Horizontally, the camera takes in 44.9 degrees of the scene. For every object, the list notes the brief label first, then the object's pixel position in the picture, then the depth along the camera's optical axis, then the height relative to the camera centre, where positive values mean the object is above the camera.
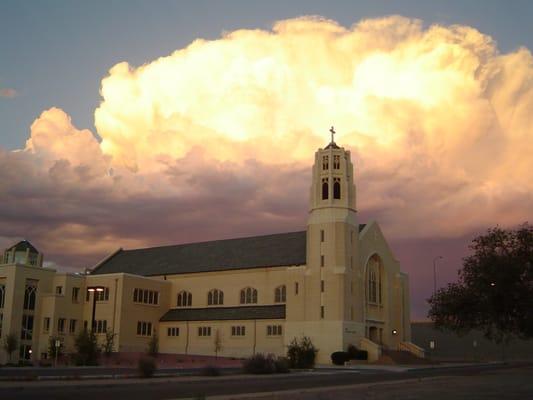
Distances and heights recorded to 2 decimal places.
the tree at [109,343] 64.18 -0.54
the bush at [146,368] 33.42 -1.50
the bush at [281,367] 40.06 -1.59
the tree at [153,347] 70.81 -0.91
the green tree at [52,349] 64.88 -1.21
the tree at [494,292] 43.75 +3.59
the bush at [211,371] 35.69 -1.70
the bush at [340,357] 62.62 -1.44
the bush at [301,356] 49.03 -1.13
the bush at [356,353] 63.56 -1.04
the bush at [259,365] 38.53 -1.46
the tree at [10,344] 64.12 -0.79
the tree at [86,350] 52.00 -1.01
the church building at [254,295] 67.31 +4.94
